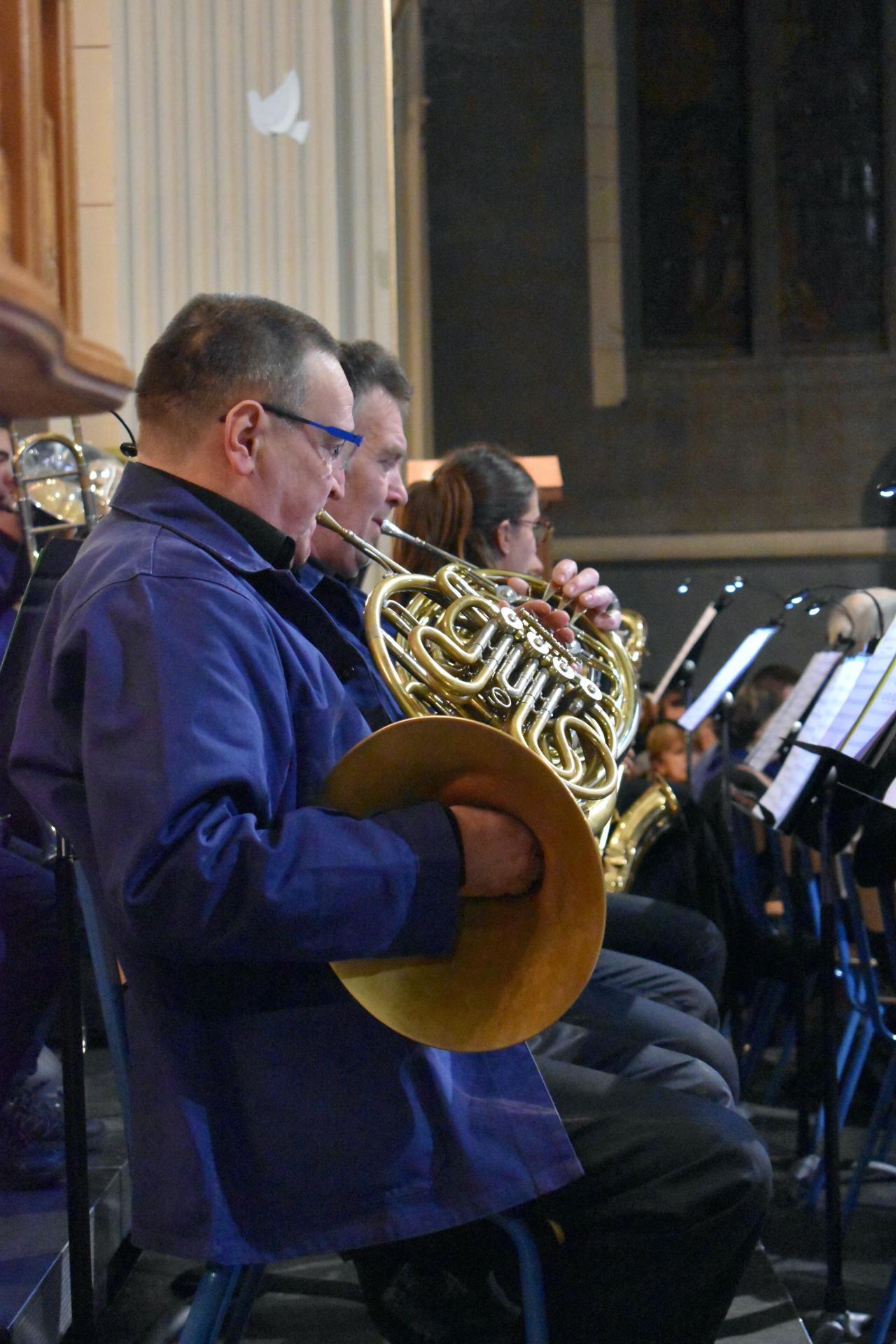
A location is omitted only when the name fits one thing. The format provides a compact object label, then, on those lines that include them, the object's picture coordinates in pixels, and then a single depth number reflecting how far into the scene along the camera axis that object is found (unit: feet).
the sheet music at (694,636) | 11.50
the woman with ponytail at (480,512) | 8.70
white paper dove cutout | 12.41
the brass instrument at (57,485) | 7.30
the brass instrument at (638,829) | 10.05
